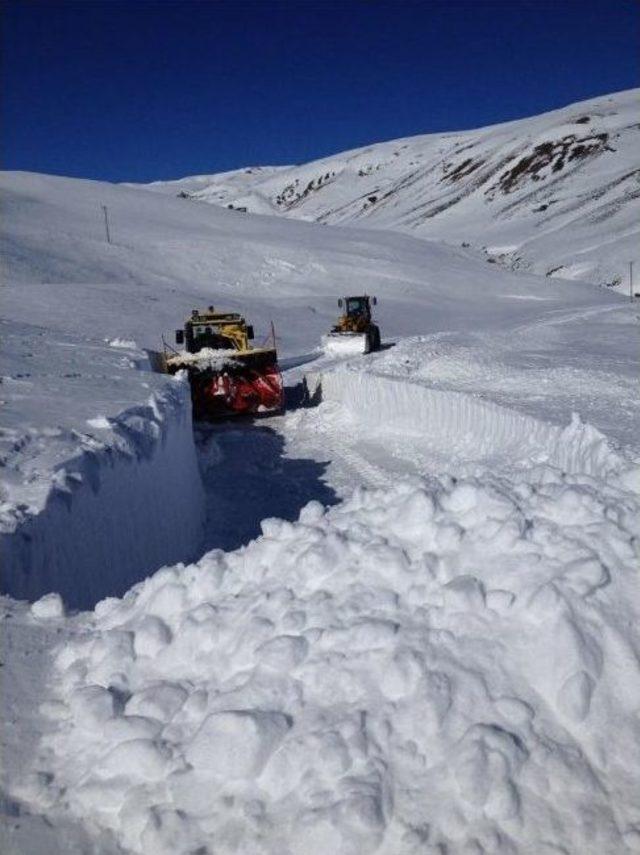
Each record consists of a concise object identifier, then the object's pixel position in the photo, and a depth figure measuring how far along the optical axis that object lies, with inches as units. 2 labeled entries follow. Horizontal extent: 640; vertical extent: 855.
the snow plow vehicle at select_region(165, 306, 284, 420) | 576.1
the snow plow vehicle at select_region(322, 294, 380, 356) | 873.5
